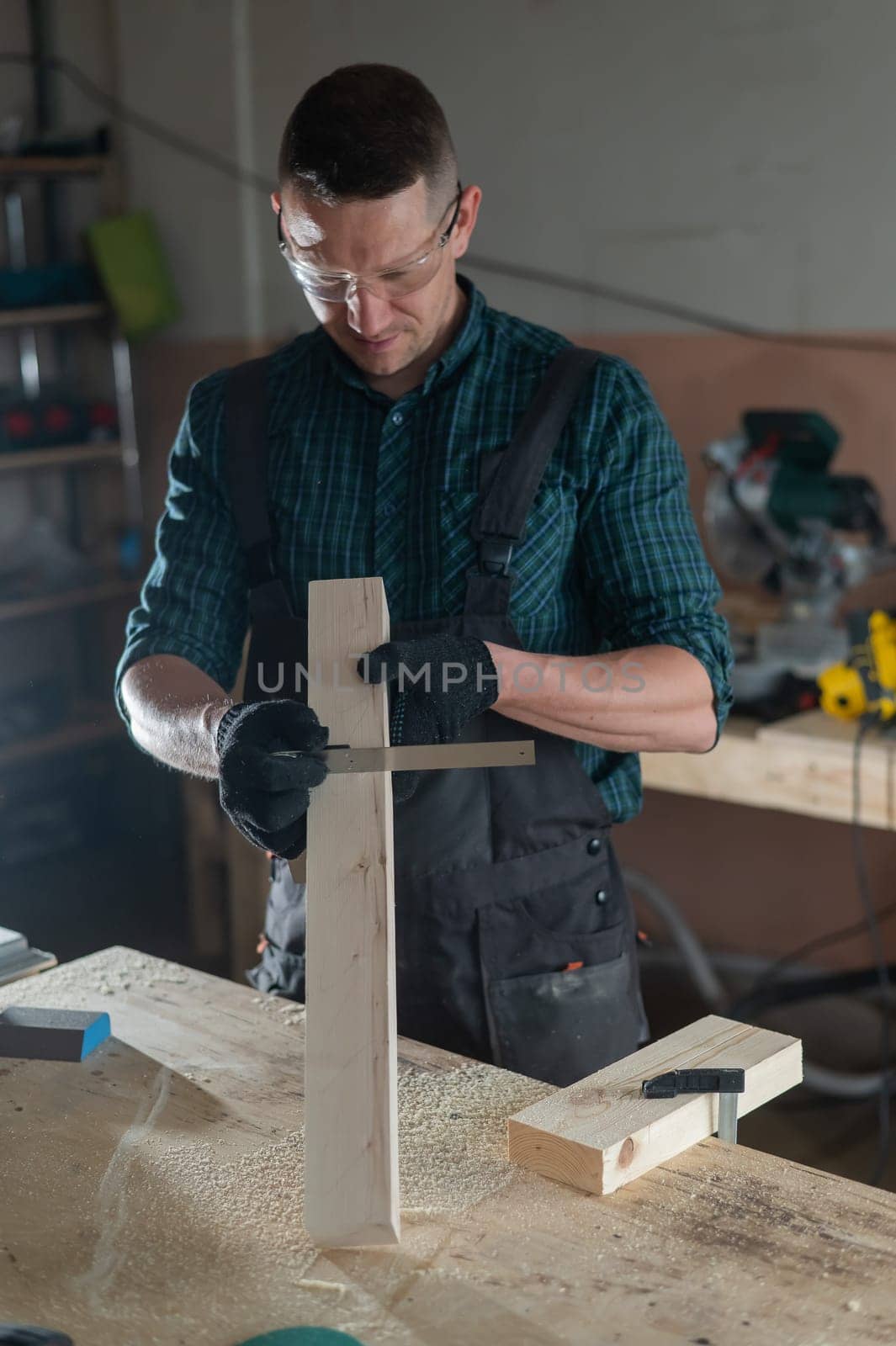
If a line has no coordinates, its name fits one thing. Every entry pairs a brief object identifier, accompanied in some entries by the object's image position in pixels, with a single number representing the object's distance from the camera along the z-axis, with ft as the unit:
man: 4.63
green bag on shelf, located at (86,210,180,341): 12.90
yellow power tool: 7.82
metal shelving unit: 12.89
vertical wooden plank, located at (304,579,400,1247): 3.43
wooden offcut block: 3.60
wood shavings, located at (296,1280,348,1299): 3.28
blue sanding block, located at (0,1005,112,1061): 4.42
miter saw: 8.30
